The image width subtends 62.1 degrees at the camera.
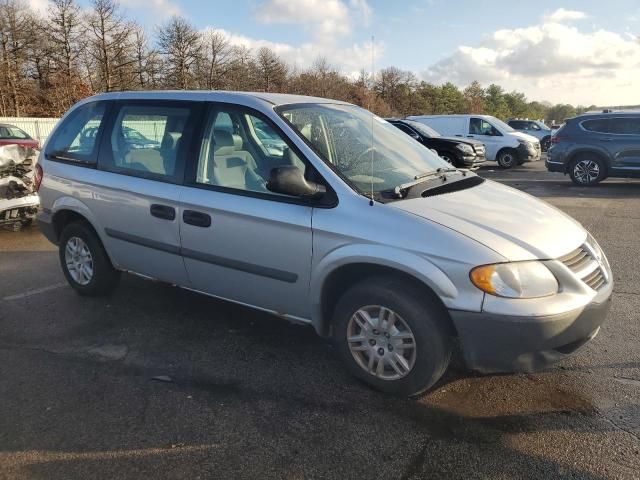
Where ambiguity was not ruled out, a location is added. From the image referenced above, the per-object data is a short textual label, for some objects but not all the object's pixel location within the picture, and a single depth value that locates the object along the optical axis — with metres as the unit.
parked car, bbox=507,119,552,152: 26.69
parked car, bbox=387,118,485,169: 14.68
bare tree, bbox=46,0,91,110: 38.66
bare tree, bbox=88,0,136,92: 40.62
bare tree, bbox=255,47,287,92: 46.50
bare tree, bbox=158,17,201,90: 42.69
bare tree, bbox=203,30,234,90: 43.56
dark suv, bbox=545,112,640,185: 12.22
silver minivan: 2.86
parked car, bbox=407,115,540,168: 18.08
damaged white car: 7.38
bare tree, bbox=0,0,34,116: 37.25
